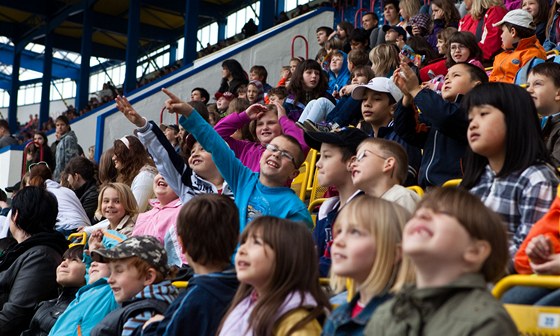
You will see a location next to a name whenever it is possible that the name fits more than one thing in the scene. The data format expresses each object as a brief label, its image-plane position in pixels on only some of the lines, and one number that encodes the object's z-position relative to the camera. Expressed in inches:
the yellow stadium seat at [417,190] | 177.0
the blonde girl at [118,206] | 260.7
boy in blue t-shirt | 211.0
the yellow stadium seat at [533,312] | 122.0
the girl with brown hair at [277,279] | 141.3
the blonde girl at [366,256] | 128.1
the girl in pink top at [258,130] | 273.3
